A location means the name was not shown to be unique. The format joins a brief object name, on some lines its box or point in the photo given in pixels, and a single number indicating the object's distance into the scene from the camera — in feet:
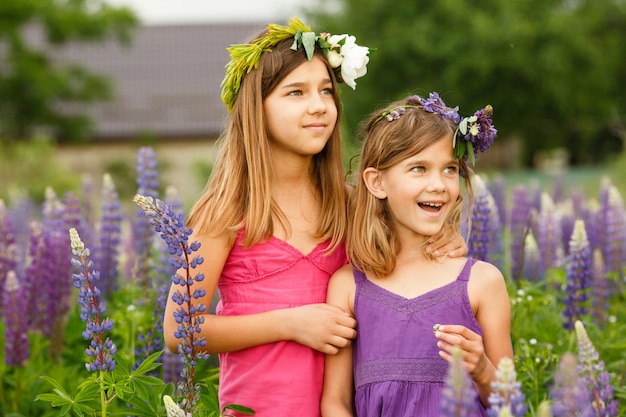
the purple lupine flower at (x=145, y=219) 15.47
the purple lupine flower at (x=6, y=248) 16.31
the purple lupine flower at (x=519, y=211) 20.29
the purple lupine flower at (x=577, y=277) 13.39
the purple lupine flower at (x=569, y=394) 6.37
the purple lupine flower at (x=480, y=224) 13.89
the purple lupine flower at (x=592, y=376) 7.90
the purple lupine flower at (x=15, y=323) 14.10
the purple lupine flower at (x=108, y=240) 16.97
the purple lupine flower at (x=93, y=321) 9.15
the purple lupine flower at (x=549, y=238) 18.11
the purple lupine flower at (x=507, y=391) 6.24
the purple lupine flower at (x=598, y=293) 15.07
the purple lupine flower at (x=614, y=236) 16.94
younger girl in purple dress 10.08
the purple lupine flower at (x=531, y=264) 17.15
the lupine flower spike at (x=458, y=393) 5.94
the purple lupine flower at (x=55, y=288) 15.37
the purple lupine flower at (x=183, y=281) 9.20
